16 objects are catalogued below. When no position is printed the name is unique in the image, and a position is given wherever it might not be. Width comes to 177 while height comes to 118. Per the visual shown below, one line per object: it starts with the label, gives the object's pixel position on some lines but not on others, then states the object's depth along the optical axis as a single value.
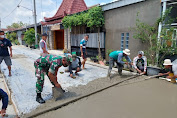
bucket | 4.60
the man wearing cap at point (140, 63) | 4.63
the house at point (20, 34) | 23.93
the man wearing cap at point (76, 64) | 4.81
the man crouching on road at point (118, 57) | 4.23
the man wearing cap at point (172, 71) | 3.85
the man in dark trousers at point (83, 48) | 5.74
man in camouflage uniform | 2.63
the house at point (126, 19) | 5.72
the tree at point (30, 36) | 16.98
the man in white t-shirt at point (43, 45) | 4.30
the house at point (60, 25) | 11.79
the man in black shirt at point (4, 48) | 4.51
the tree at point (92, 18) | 7.73
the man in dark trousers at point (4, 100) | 2.07
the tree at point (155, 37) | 5.04
